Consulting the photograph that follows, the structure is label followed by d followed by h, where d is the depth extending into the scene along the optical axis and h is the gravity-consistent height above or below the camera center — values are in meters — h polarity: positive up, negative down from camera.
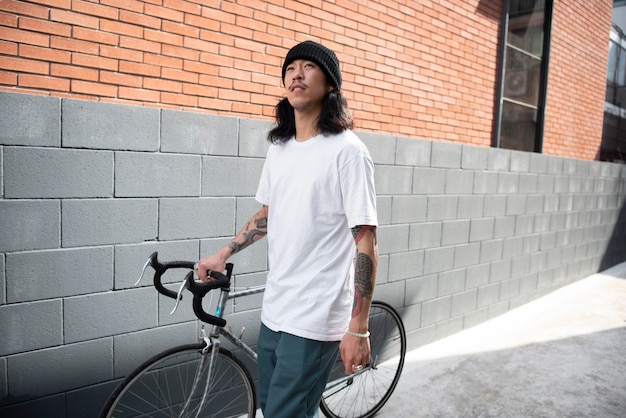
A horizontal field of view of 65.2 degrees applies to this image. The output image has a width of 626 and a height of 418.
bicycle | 2.16 -1.16
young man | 1.86 -0.25
